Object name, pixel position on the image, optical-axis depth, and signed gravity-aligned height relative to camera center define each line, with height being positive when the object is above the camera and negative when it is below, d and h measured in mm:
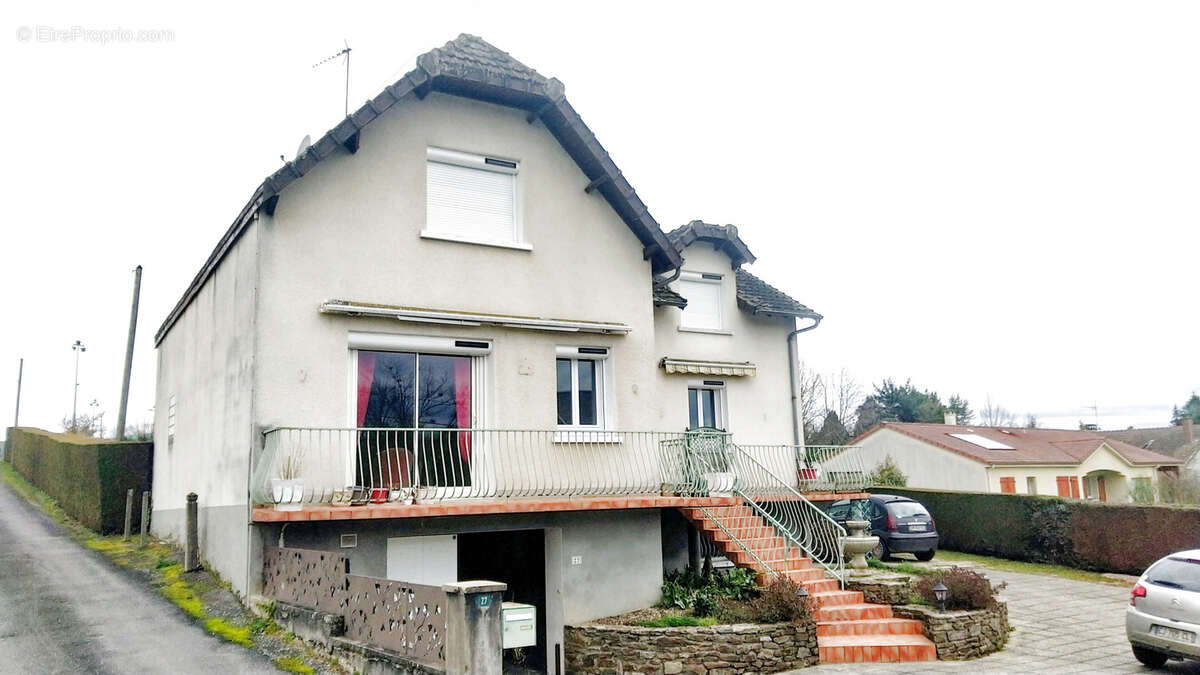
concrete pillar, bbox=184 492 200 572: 14055 -969
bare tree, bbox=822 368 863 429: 60406 +4717
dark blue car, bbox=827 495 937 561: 19812 -1553
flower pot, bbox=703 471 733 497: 15406 -270
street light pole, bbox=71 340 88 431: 55775 +8915
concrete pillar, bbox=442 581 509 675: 8023 -1476
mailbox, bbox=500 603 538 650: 9078 -1610
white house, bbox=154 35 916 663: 12055 +1812
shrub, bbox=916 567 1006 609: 13359 -2034
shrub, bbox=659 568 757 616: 13484 -2024
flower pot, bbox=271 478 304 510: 11148 -206
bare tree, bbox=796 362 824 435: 57406 +4760
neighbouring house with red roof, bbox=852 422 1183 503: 32906 -30
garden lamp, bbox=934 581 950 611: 13133 -2032
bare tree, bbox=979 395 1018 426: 87688 +4609
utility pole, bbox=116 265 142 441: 31516 +4627
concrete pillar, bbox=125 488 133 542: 18641 -656
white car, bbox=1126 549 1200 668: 11273 -2125
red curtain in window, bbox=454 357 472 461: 13742 +1341
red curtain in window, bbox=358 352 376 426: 12828 +1508
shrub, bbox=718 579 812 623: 12492 -2106
